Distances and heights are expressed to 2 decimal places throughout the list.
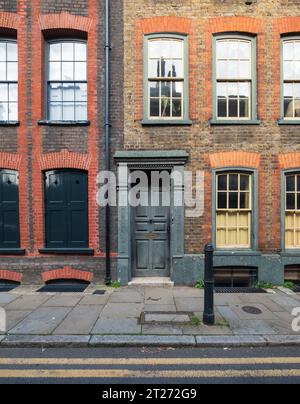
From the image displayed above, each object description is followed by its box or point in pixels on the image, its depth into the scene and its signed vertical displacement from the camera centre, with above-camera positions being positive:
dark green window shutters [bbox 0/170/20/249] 7.68 -0.18
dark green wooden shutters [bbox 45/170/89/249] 7.65 -0.20
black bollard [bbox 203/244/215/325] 4.95 -1.52
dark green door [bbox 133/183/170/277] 7.71 -0.90
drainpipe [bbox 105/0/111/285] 7.37 +2.23
